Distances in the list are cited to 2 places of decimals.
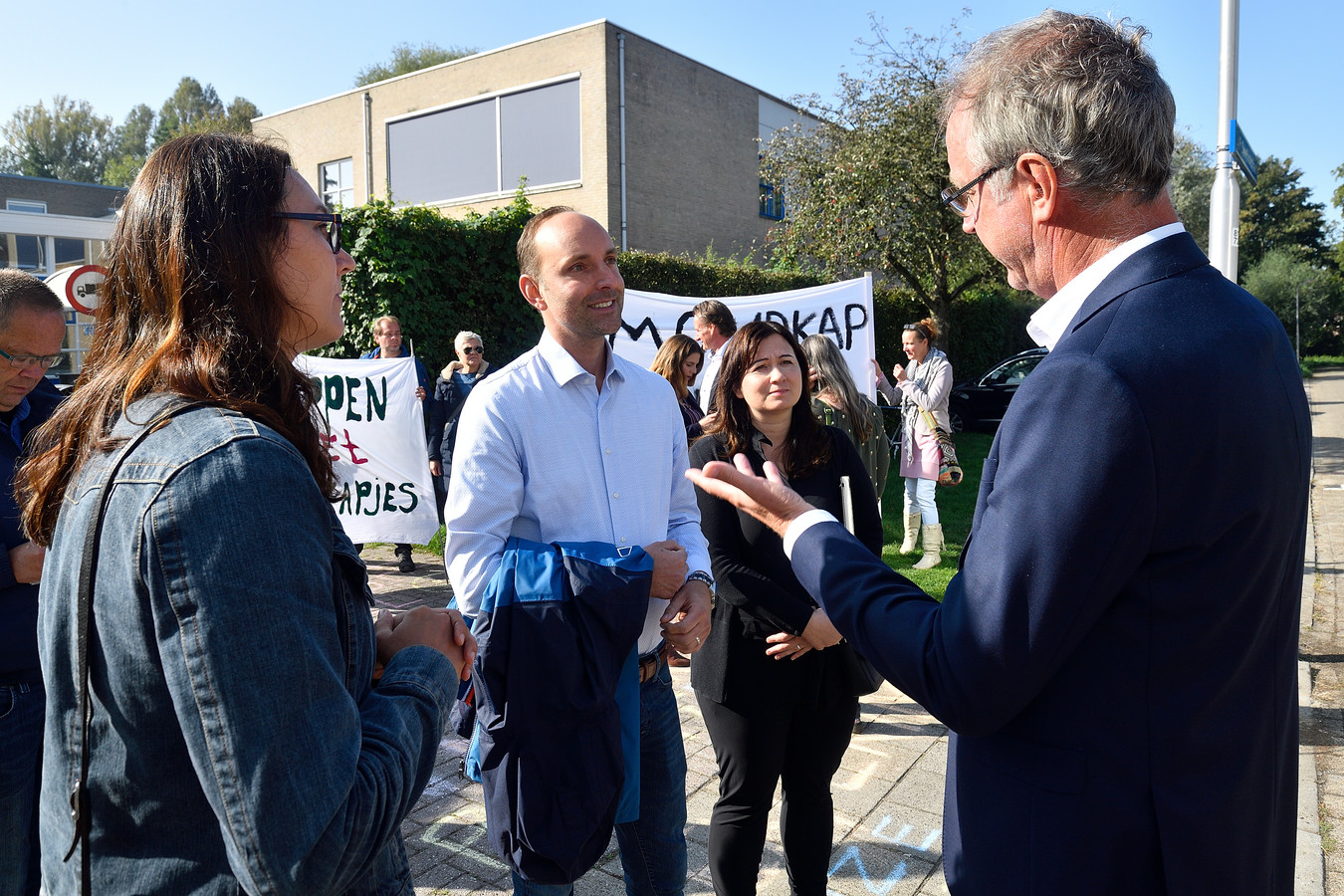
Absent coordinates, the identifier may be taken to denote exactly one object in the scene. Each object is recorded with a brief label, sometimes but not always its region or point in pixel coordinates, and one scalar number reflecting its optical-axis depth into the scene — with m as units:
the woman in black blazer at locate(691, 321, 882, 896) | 2.69
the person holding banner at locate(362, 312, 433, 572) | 8.16
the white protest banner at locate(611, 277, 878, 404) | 8.55
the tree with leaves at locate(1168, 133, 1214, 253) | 35.47
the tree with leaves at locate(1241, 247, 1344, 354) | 52.34
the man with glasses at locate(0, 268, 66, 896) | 2.21
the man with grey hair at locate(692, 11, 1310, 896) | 1.22
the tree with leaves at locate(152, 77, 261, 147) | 72.19
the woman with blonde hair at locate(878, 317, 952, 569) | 7.91
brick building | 20.61
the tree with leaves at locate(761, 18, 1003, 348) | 15.56
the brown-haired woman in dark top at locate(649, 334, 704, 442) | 5.96
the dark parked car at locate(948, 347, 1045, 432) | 18.14
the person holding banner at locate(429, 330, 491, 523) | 8.23
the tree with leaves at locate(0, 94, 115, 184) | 65.31
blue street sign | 5.01
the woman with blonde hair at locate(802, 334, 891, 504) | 5.40
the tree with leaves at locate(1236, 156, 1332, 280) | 62.84
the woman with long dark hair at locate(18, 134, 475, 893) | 1.05
